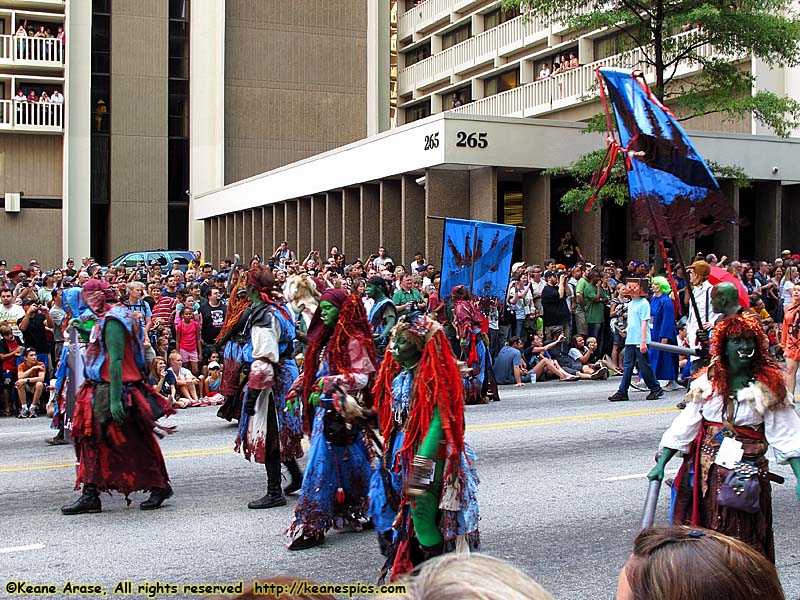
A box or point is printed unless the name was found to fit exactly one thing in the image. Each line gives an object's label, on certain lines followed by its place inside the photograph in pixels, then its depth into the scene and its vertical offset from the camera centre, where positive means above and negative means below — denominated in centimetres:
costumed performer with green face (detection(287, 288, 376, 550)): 681 -101
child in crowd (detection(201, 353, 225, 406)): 1571 -158
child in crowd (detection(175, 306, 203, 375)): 1608 -95
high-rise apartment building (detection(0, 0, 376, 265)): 4216 +754
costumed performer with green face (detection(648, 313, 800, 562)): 541 -84
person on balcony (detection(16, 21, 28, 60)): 4150 +972
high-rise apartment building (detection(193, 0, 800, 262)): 2600 +309
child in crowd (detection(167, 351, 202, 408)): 1514 -153
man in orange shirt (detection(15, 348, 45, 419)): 1427 -146
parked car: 3209 +72
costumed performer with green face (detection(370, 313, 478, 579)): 546 -93
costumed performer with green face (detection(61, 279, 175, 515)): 780 -104
